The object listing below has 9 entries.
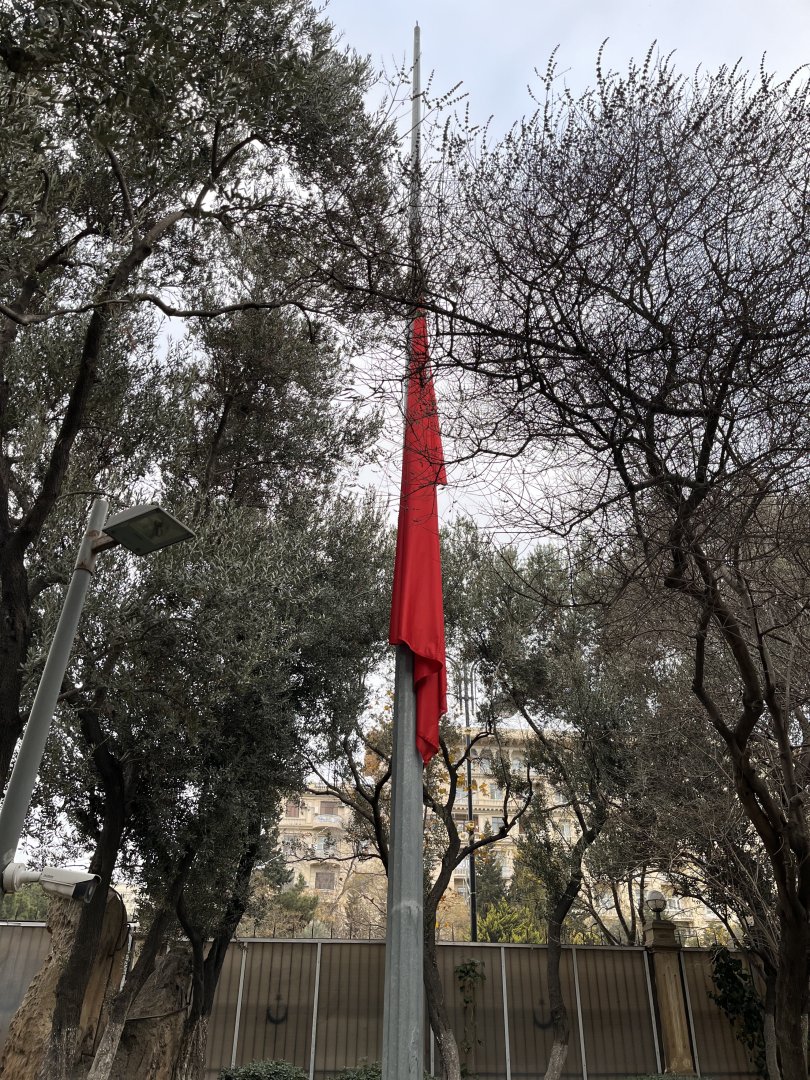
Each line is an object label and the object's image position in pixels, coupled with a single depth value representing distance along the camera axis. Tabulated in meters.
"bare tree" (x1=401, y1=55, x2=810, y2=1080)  3.77
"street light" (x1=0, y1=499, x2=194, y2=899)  4.41
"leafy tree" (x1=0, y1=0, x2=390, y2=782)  4.57
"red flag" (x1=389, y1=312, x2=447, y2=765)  4.70
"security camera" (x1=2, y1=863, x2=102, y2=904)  4.27
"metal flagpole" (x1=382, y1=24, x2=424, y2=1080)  4.64
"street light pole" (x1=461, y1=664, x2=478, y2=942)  14.97
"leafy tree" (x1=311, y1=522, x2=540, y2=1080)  12.55
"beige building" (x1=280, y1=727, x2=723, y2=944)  15.06
